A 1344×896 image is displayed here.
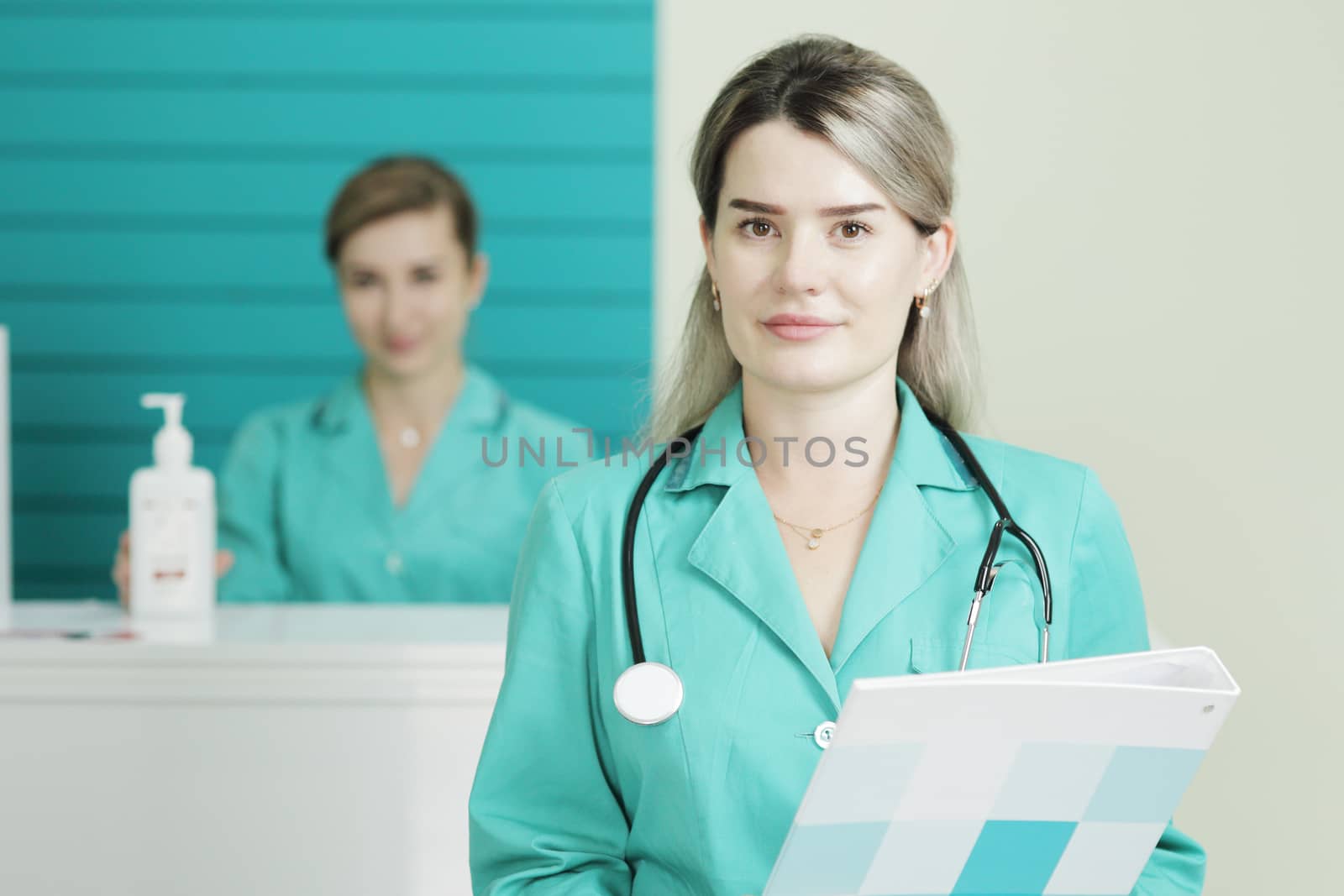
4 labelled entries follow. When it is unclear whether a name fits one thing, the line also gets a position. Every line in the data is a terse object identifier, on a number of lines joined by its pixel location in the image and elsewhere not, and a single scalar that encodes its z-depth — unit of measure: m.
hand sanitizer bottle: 2.89
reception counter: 2.77
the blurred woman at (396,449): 3.47
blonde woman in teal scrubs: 2.44
